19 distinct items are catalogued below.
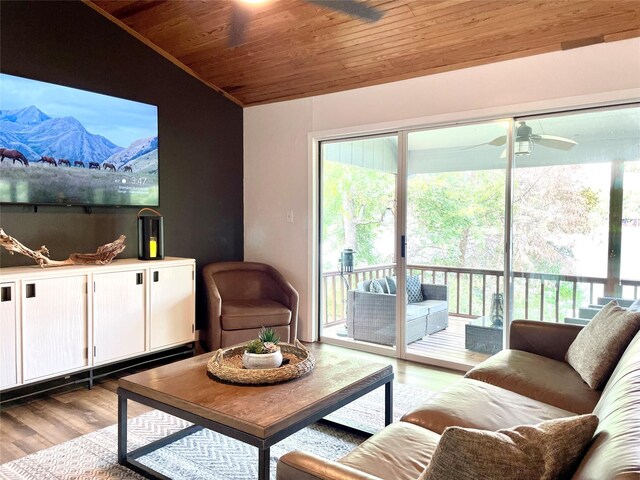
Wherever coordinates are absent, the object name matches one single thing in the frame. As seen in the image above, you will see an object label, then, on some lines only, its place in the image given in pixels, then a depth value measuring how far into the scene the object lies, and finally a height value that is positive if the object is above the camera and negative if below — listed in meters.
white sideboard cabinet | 2.90 -0.65
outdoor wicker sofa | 3.95 -0.79
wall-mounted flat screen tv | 3.21 +0.59
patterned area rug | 2.19 -1.17
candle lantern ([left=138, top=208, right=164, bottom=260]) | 3.81 -0.11
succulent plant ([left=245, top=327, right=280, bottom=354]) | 2.29 -0.59
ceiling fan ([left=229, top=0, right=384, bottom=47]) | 3.08 +1.48
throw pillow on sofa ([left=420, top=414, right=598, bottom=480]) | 0.97 -0.49
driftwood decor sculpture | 3.01 -0.21
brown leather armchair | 3.93 -0.71
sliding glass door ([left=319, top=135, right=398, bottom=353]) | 4.16 -0.14
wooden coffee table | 1.78 -0.74
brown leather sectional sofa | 1.03 -0.74
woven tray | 2.12 -0.69
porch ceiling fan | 3.33 +0.63
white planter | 2.24 -0.65
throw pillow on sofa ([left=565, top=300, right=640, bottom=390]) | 2.13 -0.56
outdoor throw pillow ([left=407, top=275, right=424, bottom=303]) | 4.02 -0.55
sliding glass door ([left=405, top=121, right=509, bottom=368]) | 3.62 -0.09
